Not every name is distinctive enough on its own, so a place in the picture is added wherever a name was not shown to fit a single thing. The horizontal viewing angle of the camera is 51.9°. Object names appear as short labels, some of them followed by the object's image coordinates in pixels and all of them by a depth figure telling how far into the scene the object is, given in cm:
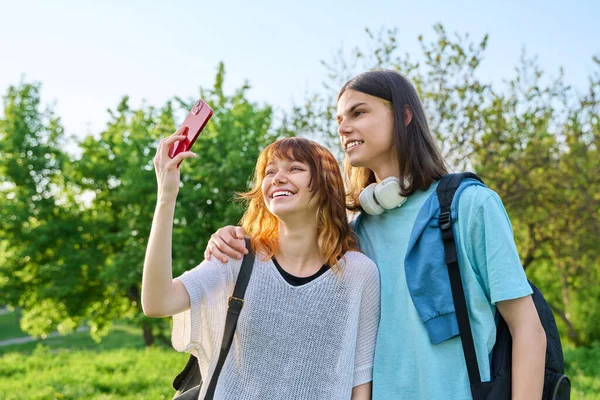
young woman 240
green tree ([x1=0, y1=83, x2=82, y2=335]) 2222
